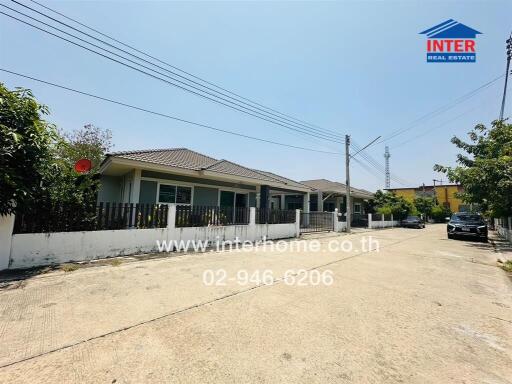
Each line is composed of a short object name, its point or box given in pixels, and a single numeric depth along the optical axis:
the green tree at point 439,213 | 44.38
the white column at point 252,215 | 11.88
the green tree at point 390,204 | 28.53
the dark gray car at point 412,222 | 27.97
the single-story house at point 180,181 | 10.92
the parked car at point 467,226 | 15.30
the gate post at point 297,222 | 14.78
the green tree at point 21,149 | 5.31
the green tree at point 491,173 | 11.65
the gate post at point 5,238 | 5.59
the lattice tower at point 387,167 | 56.14
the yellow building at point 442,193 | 55.23
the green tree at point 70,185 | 6.88
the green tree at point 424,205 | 40.03
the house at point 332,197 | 23.84
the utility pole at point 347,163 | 19.11
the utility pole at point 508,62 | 14.68
